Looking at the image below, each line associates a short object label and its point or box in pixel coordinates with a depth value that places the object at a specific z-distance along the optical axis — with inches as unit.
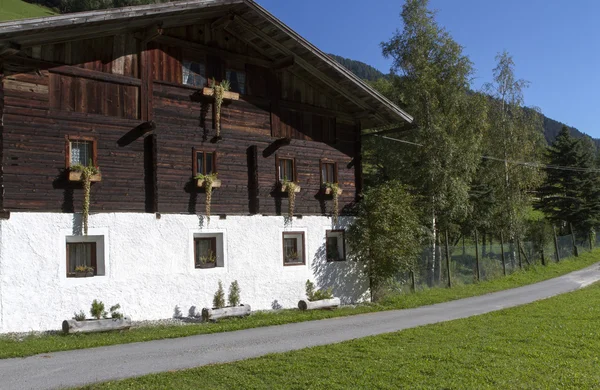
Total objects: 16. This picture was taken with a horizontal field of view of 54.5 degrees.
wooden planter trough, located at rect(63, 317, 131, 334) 536.7
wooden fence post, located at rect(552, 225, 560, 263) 1392.0
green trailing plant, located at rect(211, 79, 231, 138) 705.0
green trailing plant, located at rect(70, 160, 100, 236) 588.1
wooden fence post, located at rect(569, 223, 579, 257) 1555.7
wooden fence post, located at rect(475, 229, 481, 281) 1033.5
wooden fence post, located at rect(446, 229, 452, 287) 951.0
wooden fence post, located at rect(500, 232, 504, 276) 1123.2
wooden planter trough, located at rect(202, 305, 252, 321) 633.0
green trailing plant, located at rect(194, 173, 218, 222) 684.7
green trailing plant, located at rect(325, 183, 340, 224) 817.5
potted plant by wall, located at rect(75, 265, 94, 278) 591.9
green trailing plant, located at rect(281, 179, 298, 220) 764.6
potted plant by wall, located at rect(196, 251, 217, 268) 687.1
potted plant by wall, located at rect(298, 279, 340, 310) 727.9
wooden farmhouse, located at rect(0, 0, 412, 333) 567.8
